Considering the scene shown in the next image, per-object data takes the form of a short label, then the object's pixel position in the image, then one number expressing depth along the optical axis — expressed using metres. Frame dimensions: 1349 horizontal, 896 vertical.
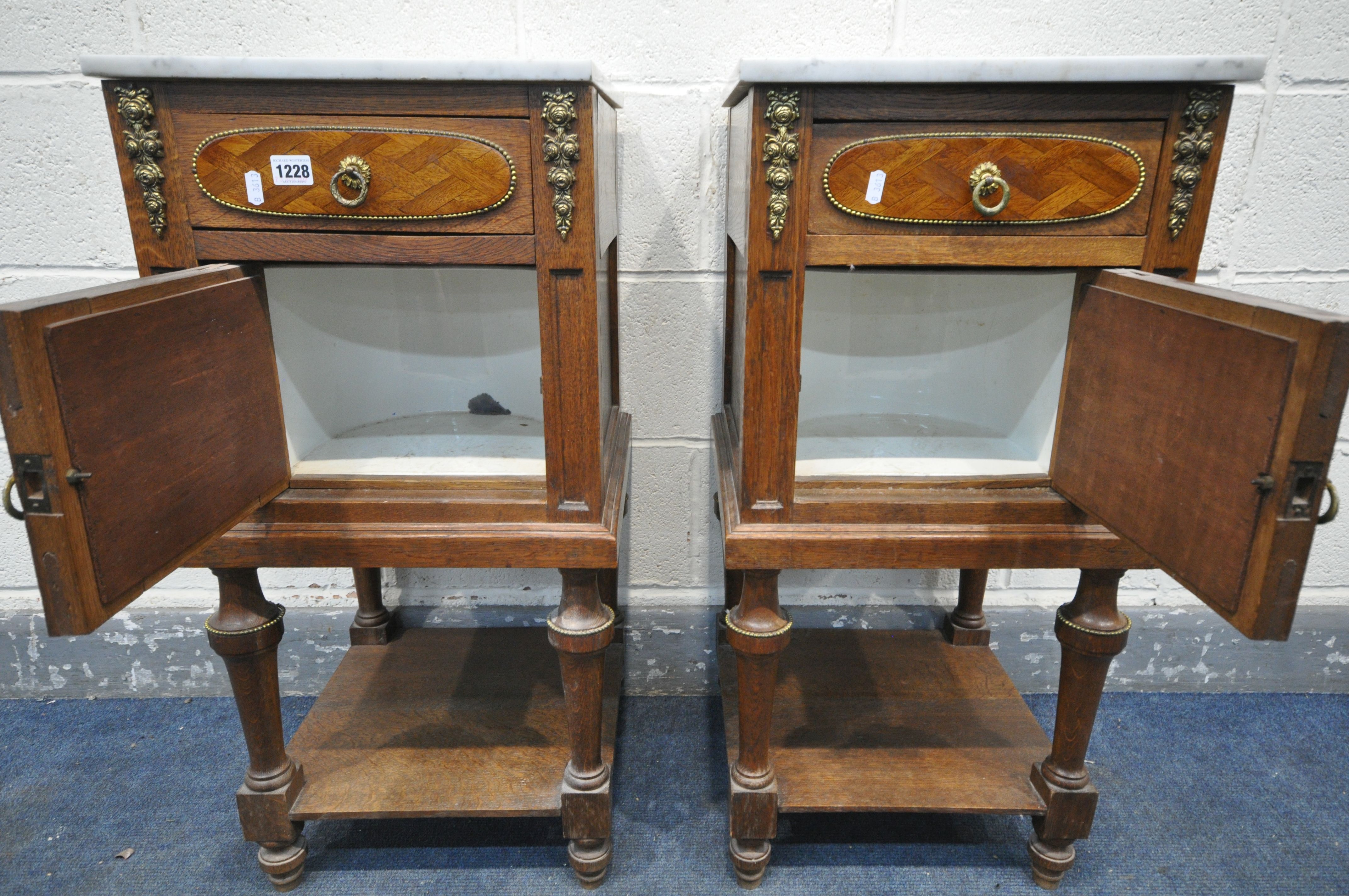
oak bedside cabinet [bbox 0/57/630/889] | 0.77
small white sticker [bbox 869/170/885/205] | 0.95
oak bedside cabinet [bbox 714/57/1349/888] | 0.76
